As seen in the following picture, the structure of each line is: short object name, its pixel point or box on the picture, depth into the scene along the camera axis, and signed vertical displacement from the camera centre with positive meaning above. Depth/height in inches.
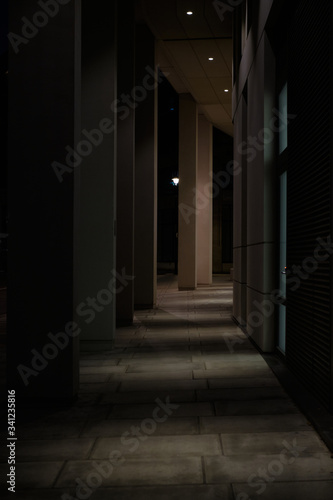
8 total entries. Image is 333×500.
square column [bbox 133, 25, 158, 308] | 592.1 +80.0
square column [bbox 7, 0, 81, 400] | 227.3 +16.5
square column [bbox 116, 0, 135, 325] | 477.7 +74.0
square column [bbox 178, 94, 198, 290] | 886.4 +100.1
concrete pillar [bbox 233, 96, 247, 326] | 446.0 +27.0
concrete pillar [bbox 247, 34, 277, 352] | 336.8 +34.1
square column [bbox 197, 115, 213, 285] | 995.3 +86.7
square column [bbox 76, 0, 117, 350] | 356.8 +29.3
